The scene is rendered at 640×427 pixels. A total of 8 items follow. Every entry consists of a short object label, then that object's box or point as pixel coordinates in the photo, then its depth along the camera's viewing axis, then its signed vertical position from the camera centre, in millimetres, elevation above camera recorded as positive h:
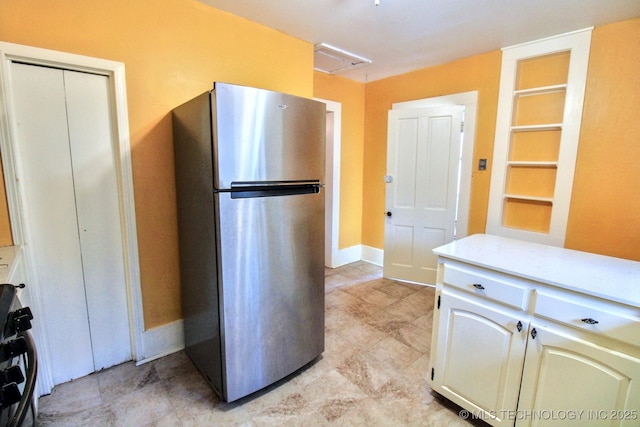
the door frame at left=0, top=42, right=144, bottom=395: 1531 +4
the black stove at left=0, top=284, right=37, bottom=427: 656 -479
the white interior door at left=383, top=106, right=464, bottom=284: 3141 -167
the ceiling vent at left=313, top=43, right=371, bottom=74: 2770 +1133
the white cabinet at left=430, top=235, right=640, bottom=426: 1135 -703
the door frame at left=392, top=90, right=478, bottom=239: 2982 +278
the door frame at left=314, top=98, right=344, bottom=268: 3648 -213
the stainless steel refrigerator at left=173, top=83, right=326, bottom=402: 1513 -336
